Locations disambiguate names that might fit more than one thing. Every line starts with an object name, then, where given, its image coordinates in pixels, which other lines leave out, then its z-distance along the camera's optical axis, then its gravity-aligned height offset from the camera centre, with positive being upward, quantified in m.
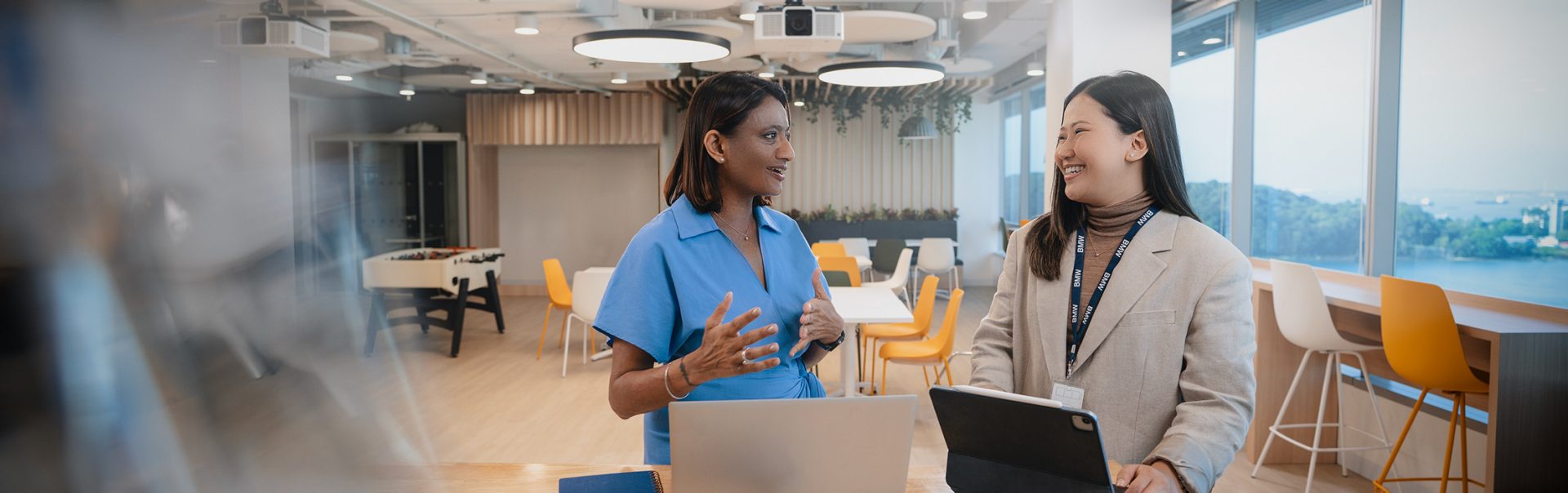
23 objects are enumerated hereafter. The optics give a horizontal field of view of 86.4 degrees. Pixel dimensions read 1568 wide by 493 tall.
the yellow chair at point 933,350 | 4.06 -0.71
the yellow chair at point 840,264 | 5.88 -0.40
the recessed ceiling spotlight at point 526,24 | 5.04 +1.12
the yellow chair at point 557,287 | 6.03 -0.57
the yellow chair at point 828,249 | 6.53 -0.32
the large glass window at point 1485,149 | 2.73 +0.21
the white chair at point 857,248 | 8.49 -0.40
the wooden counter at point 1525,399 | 2.35 -0.55
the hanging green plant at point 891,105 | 9.63 +1.25
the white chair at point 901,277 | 6.18 -0.52
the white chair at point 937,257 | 8.58 -0.50
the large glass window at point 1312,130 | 3.73 +0.38
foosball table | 5.90 -0.51
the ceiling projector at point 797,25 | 4.02 +0.89
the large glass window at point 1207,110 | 4.86 +0.59
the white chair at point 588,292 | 5.22 -0.52
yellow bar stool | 2.51 -0.42
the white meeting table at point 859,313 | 3.76 -0.48
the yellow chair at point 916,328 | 4.58 -0.70
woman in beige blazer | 1.08 -0.13
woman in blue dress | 1.10 -0.09
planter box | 10.00 -0.25
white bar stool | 3.04 -0.40
